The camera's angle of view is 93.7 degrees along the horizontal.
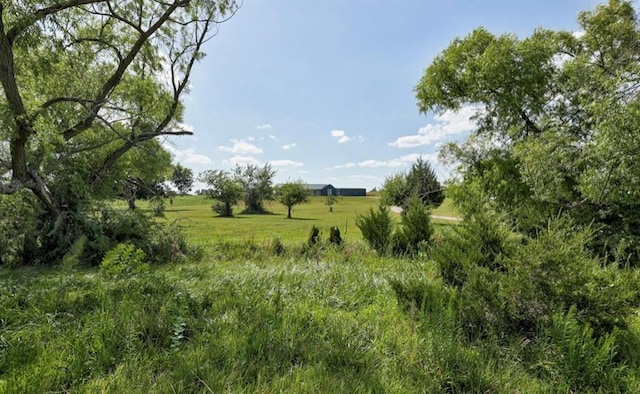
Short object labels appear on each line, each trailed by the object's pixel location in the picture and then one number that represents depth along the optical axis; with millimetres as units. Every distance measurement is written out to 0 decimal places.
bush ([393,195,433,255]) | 7828
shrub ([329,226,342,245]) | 8423
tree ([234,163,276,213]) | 36719
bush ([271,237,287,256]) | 7553
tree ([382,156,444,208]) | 20955
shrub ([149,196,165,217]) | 8289
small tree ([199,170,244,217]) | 30922
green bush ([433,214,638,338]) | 2494
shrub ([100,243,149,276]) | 3797
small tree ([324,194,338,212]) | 36312
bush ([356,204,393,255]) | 8156
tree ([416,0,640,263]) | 5398
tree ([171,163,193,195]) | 27662
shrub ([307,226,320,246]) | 8227
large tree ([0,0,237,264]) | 5000
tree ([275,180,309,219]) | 29188
